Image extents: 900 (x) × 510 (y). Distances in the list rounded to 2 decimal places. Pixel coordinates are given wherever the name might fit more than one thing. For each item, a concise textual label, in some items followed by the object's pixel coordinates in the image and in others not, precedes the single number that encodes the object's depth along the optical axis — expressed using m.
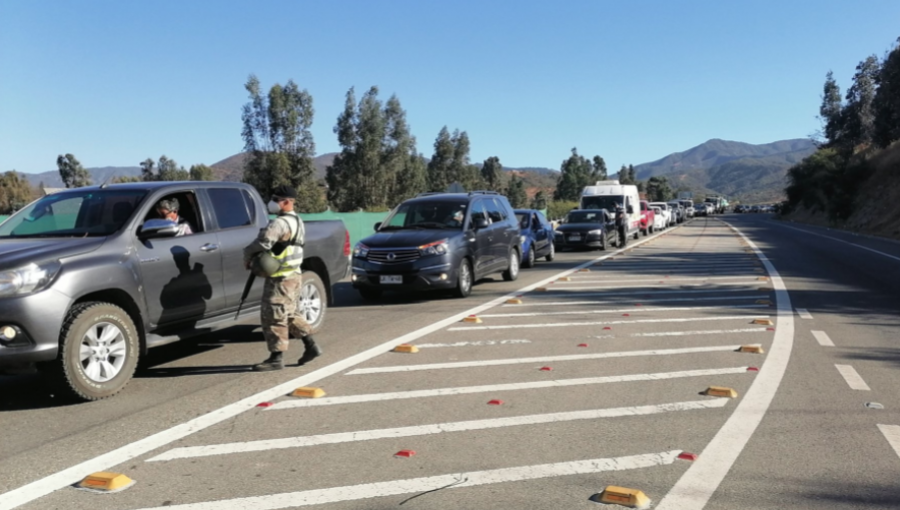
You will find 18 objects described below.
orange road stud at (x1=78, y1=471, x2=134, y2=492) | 4.21
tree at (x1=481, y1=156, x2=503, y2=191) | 92.81
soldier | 6.81
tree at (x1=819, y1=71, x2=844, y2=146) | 71.00
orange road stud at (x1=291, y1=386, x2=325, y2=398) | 6.18
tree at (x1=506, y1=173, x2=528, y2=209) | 88.06
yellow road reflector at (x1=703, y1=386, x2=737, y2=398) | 6.11
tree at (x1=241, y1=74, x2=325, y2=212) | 55.81
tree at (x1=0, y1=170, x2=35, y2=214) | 81.94
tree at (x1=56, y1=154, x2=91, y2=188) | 99.95
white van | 29.88
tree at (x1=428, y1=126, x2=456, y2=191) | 79.44
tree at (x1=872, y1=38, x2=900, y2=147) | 47.97
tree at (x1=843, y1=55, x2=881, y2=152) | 65.38
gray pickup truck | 5.66
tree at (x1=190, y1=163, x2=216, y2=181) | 113.79
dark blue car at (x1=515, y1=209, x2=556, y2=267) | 18.91
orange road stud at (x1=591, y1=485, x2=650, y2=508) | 3.95
